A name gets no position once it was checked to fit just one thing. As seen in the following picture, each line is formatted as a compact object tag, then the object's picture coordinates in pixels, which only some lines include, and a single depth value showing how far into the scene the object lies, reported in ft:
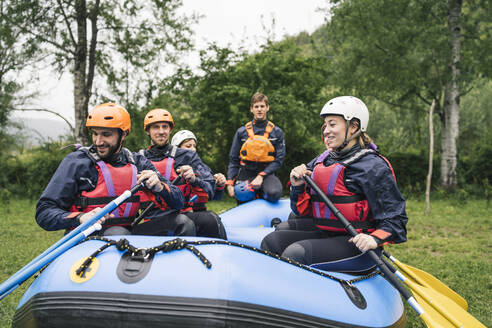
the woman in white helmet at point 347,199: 9.59
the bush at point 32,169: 43.21
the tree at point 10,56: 34.19
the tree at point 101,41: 36.65
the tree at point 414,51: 38.34
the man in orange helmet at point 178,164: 13.67
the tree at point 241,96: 38.01
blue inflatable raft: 6.83
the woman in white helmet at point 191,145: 16.60
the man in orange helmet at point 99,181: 9.61
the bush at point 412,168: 45.32
